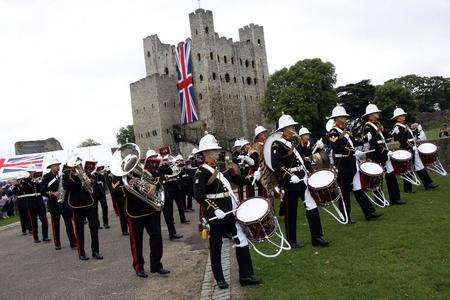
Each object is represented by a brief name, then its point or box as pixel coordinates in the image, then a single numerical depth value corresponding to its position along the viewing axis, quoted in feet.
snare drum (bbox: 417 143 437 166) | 40.60
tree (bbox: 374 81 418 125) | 237.04
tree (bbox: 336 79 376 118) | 238.07
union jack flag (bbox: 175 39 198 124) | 241.35
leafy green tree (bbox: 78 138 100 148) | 499.84
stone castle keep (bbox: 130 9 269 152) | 239.50
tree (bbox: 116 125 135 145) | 391.04
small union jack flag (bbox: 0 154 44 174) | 113.38
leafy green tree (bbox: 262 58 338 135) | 202.18
